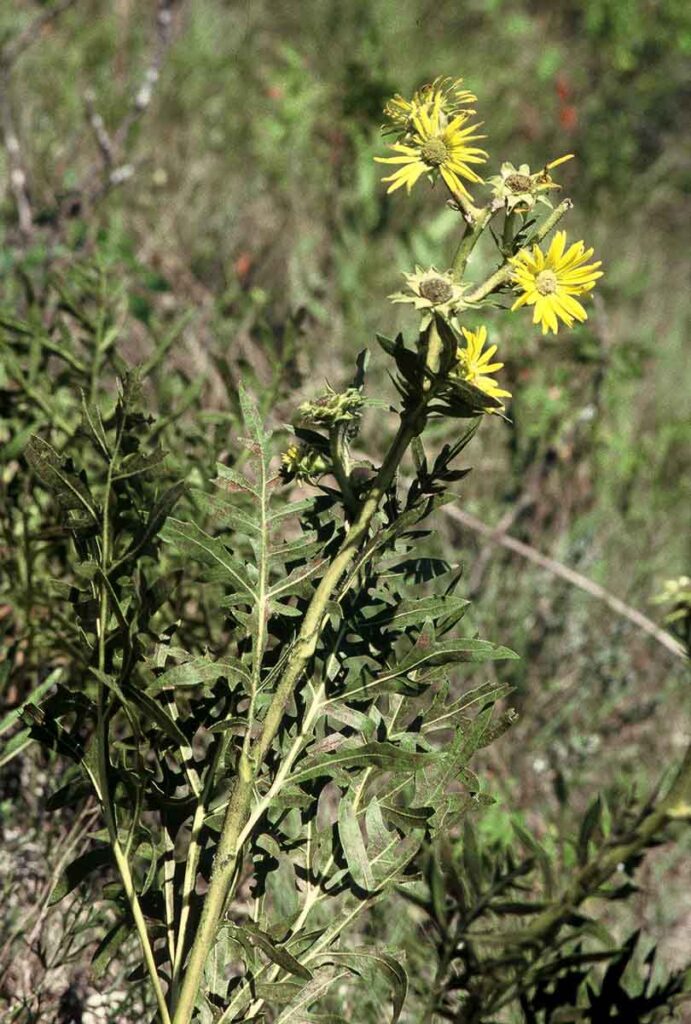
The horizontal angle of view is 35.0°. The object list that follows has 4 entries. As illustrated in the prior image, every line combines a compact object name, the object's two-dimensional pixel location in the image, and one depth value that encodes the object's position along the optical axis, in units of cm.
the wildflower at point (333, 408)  108
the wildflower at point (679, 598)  123
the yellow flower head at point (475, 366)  109
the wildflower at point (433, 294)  102
